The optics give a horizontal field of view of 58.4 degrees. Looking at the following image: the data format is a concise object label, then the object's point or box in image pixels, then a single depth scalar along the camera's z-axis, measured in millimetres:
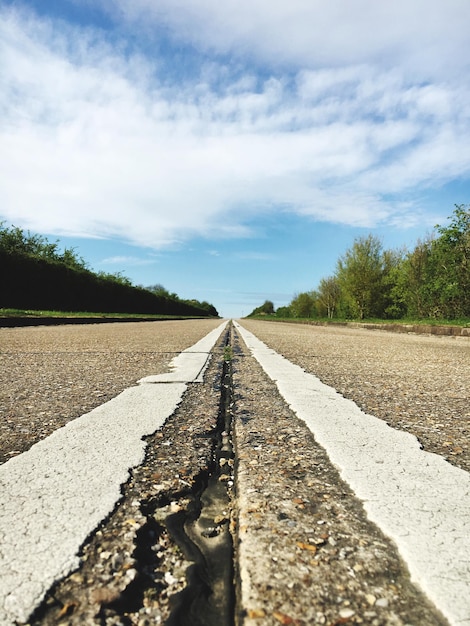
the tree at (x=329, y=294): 54031
